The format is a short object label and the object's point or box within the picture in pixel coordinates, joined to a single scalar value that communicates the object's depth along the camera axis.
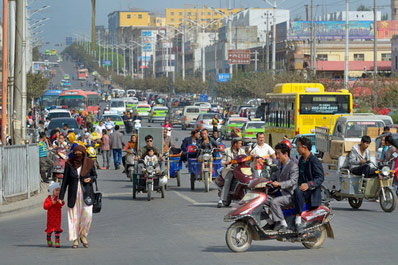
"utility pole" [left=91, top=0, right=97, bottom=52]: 54.36
